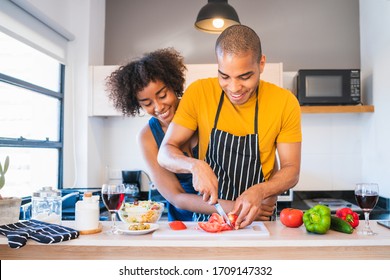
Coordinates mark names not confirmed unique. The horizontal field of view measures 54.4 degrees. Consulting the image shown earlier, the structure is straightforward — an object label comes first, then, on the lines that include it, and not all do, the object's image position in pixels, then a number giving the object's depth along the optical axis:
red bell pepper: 1.33
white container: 1.26
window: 2.40
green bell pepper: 1.21
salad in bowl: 1.40
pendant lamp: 2.45
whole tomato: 1.33
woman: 1.69
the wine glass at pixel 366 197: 1.26
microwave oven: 2.87
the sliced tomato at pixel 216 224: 1.25
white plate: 1.23
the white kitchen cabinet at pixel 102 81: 3.04
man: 1.41
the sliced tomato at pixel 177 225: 1.30
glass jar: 1.39
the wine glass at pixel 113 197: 1.26
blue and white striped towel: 1.14
